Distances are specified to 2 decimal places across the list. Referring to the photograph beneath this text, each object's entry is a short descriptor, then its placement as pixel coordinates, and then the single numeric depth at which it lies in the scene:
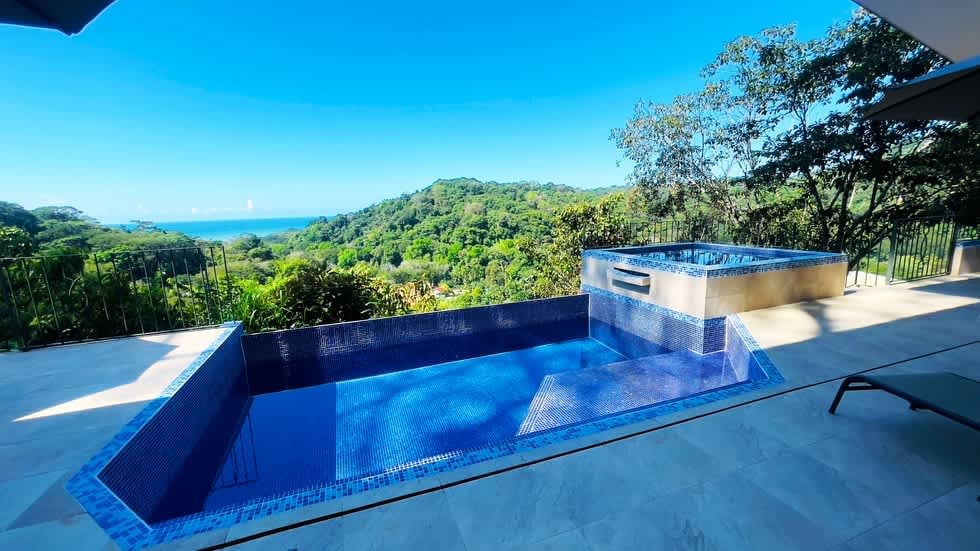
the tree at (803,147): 6.73
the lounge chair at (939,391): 1.73
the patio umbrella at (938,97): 2.62
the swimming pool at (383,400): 2.14
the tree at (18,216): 8.66
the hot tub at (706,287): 4.52
